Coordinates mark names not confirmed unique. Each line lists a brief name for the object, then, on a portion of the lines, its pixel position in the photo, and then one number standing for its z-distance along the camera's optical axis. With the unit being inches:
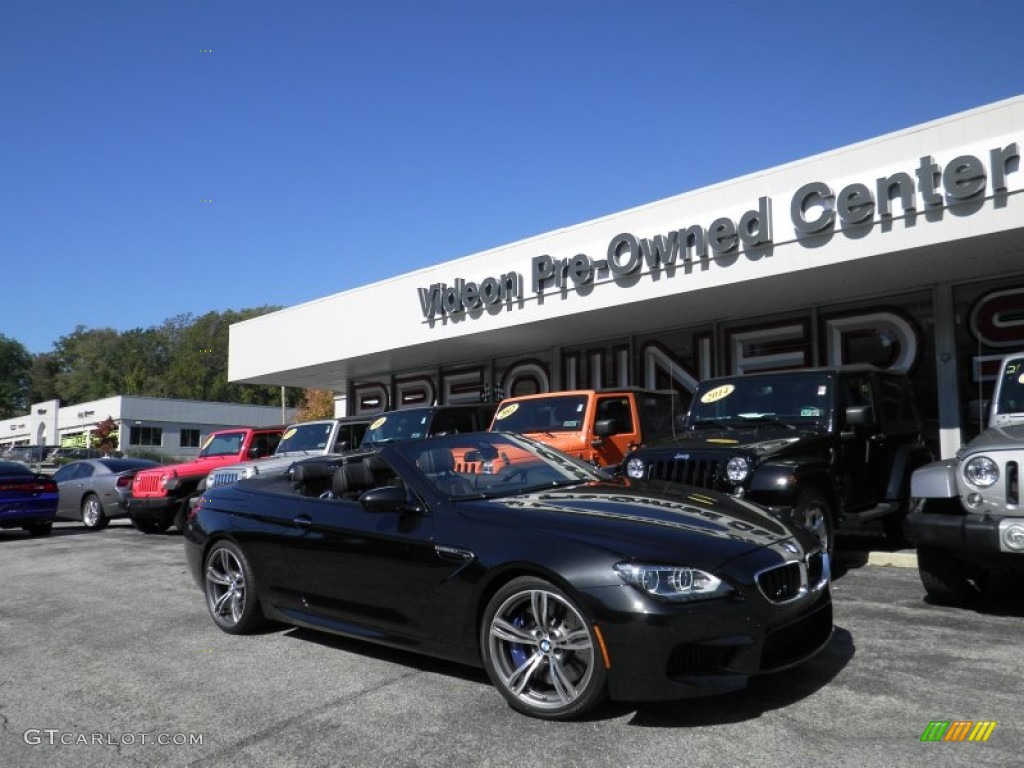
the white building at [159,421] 2370.8
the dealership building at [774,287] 438.3
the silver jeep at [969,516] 207.3
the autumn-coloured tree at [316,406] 2691.9
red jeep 529.7
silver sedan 603.2
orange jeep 405.1
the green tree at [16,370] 4790.8
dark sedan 548.4
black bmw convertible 142.7
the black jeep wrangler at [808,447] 275.9
